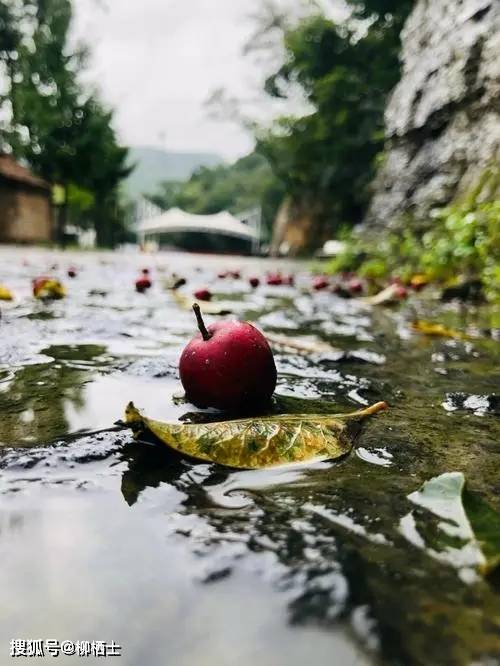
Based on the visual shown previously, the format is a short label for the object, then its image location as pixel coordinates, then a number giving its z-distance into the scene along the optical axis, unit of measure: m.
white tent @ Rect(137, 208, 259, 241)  46.06
